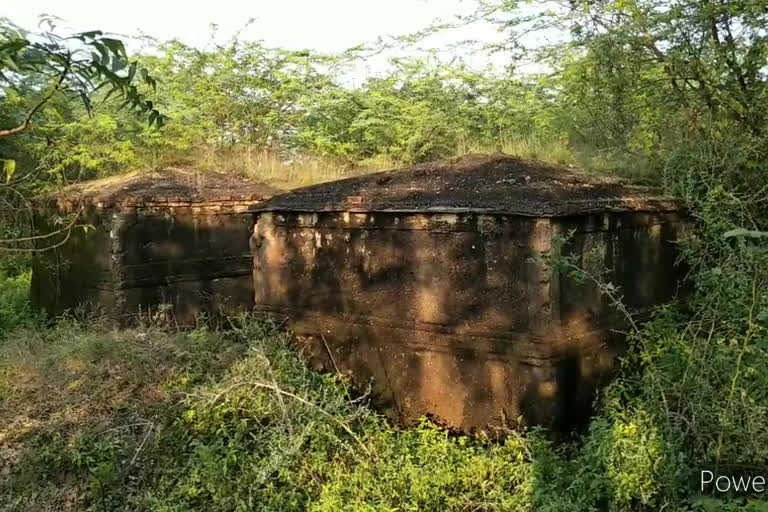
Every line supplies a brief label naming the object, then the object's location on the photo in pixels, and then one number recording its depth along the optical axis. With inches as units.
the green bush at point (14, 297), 326.0
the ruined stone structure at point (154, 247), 292.7
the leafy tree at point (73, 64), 59.6
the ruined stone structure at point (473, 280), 180.9
